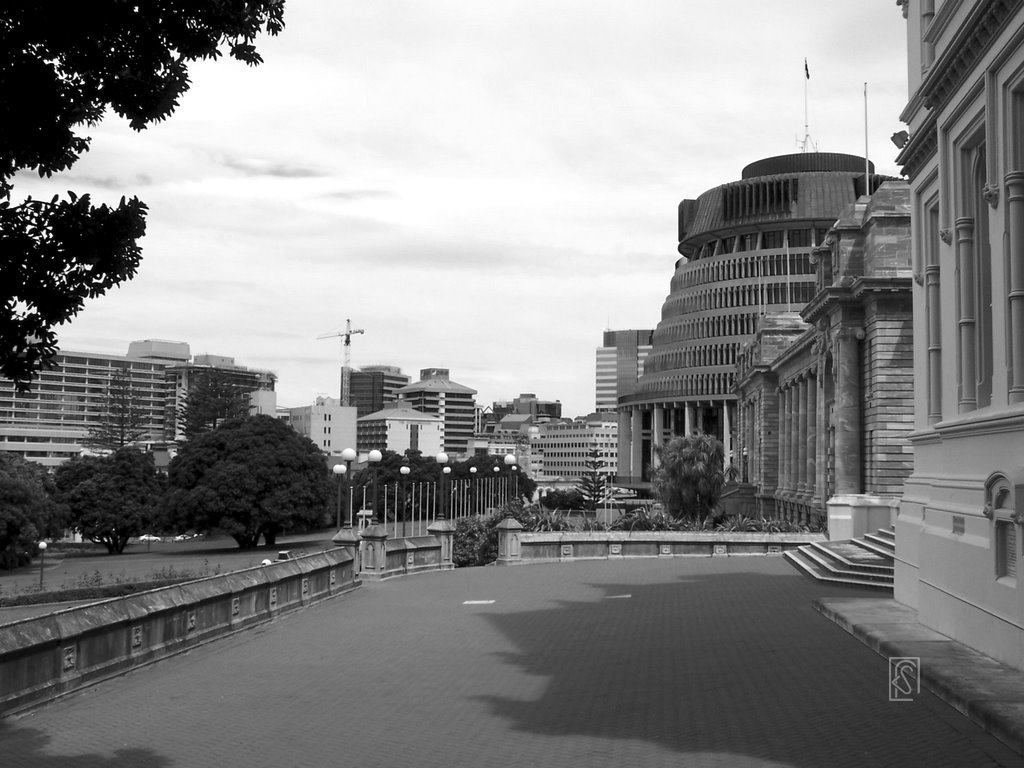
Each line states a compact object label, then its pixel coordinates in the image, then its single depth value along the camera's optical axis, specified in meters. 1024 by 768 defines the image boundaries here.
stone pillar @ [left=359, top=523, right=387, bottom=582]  28.55
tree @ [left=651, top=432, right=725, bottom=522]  51.75
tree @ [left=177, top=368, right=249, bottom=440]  110.62
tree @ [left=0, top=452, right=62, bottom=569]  61.84
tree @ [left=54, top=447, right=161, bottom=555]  79.12
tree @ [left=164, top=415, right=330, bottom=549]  69.06
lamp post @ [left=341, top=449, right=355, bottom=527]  28.11
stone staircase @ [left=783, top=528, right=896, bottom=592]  24.39
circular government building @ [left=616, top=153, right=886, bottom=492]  125.75
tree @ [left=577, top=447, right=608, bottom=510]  124.88
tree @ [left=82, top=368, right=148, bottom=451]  113.56
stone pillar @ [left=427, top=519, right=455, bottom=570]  33.38
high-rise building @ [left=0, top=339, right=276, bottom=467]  172.88
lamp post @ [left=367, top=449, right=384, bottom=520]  31.19
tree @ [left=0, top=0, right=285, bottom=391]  7.71
